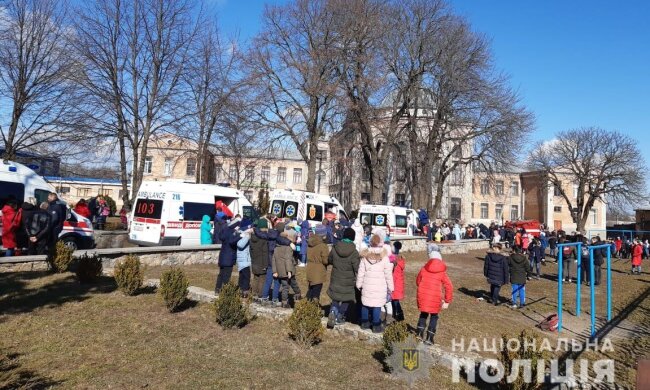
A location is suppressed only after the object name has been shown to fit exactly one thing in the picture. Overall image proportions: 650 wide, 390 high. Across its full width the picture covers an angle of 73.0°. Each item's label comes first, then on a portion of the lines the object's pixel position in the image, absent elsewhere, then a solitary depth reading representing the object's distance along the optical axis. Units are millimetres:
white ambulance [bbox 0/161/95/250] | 12312
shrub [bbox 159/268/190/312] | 7750
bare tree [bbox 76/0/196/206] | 23156
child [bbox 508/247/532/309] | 11117
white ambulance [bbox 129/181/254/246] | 14586
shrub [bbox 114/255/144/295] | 8680
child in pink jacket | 6832
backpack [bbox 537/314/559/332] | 9312
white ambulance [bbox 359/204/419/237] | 24234
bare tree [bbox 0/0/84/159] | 19531
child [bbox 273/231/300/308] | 8023
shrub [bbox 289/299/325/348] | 6586
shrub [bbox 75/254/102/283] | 9484
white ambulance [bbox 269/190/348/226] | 19578
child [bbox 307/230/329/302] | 7629
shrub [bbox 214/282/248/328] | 7164
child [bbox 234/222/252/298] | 8422
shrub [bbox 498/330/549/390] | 4750
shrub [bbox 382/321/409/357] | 5738
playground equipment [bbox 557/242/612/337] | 9268
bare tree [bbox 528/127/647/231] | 47781
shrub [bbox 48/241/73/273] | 10148
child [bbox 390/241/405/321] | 7780
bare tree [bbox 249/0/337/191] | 26156
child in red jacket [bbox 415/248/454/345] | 6809
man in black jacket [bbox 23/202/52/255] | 10672
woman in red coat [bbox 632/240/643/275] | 20859
